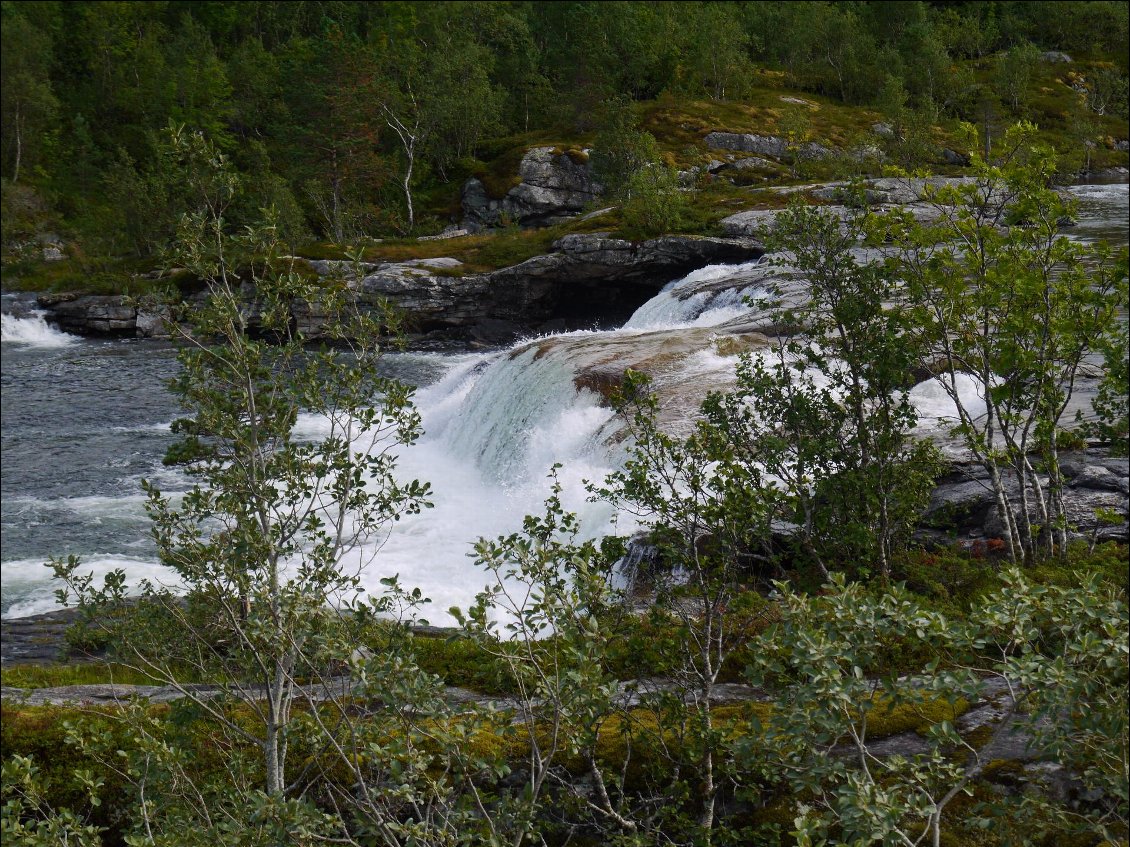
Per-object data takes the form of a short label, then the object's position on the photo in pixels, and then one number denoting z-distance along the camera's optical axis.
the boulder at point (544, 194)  58.62
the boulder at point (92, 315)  42.66
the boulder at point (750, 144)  62.66
